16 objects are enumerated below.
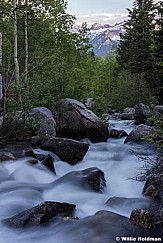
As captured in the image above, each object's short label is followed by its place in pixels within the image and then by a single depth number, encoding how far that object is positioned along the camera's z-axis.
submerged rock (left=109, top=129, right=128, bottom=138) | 15.18
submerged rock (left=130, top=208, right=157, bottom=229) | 5.66
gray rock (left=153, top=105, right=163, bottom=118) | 18.05
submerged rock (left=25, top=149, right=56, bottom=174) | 9.66
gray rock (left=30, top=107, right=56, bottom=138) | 11.76
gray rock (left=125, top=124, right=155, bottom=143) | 13.72
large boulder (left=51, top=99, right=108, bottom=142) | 13.30
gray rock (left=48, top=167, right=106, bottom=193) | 8.47
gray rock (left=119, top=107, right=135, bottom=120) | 23.29
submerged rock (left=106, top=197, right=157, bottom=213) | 7.20
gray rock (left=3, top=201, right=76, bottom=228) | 6.05
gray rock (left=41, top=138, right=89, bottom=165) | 10.59
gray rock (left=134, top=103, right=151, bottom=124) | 19.64
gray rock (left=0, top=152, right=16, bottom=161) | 9.65
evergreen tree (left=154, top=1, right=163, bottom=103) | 21.62
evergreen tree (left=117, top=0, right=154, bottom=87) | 31.05
